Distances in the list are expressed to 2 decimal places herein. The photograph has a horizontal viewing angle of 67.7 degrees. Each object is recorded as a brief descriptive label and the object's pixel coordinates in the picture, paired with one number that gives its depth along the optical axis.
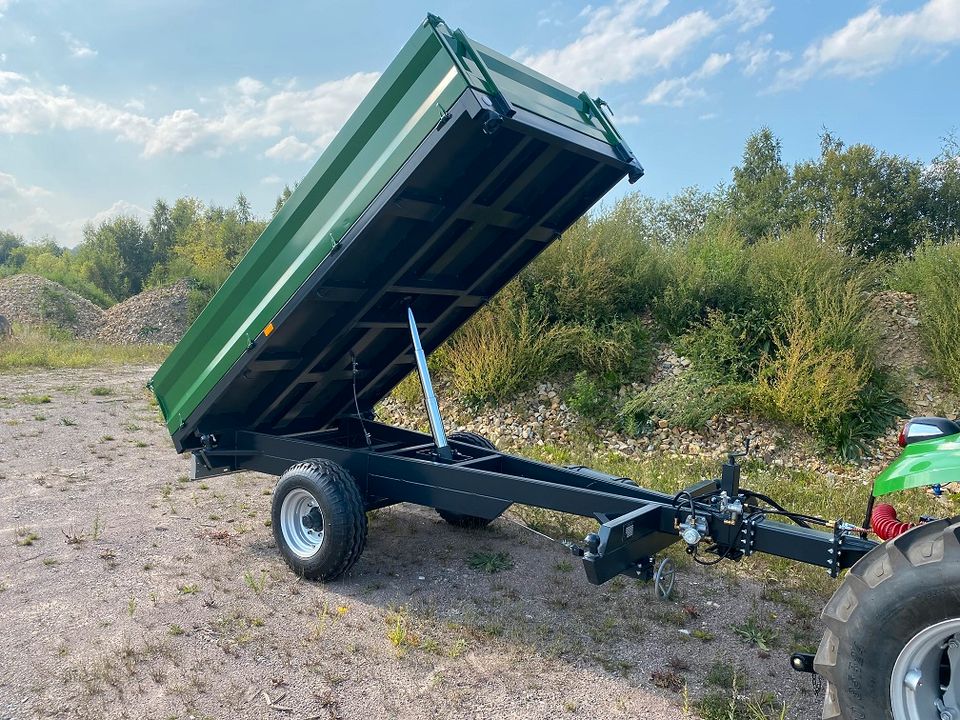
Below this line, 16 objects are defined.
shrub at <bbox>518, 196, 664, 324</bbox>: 10.11
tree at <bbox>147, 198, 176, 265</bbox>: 42.91
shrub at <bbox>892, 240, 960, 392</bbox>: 8.48
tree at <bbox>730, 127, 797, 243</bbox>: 24.44
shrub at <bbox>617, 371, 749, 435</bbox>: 8.45
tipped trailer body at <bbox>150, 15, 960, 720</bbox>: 3.72
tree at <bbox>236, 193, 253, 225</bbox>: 49.94
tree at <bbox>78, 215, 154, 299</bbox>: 41.59
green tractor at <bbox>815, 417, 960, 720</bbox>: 2.42
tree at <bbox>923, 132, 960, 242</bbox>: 22.55
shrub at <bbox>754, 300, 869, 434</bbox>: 7.93
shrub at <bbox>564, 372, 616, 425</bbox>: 9.09
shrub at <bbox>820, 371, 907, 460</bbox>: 7.86
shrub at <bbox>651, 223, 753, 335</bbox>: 9.66
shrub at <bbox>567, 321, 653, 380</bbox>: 9.47
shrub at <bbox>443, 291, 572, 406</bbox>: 9.74
